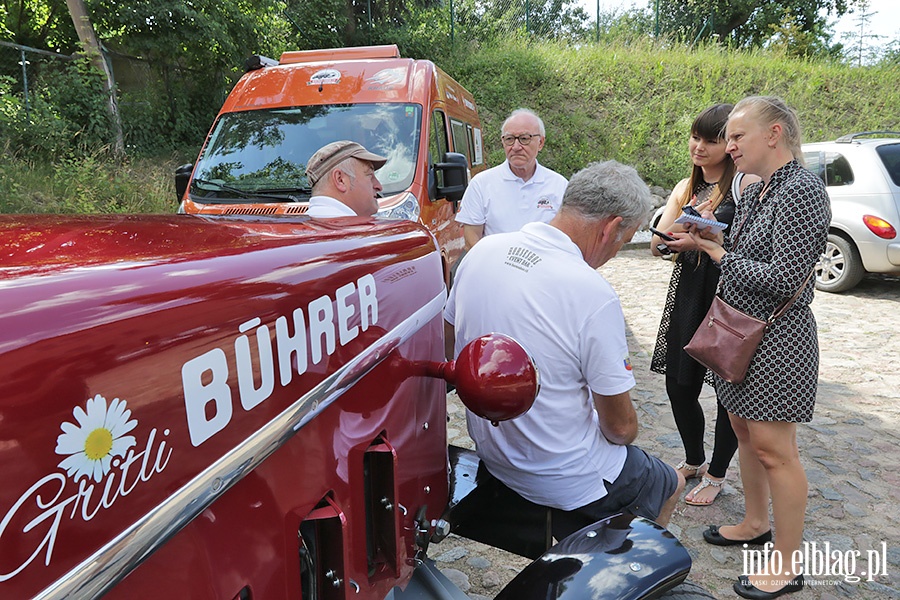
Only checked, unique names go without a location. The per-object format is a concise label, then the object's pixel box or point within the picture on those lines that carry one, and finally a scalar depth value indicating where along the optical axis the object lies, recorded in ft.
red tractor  1.98
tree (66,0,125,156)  34.19
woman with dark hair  9.84
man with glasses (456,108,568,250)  13.84
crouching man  6.32
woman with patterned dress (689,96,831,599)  7.63
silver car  24.29
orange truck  16.56
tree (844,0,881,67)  62.23
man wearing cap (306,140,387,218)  9.39
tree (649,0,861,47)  92.73
